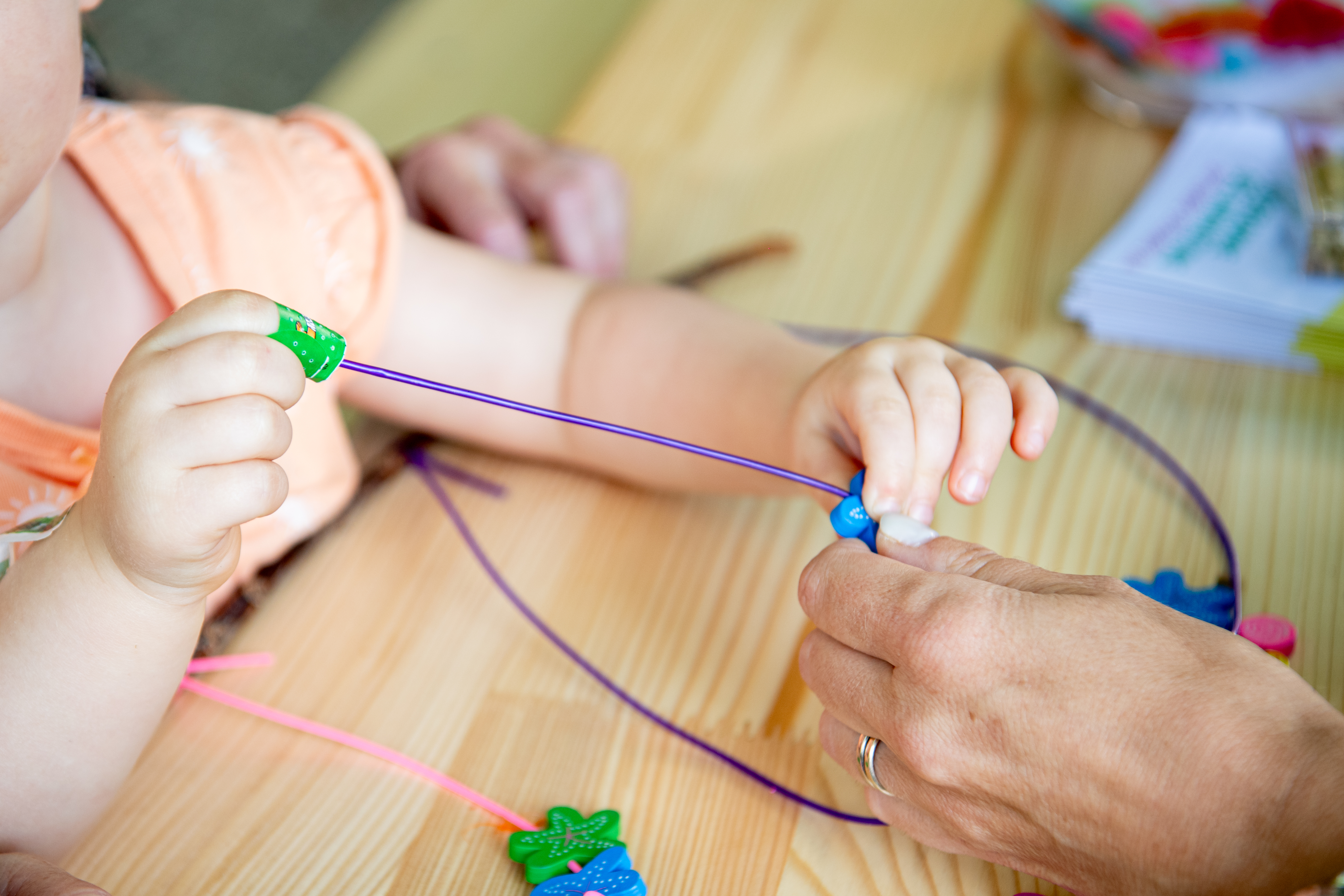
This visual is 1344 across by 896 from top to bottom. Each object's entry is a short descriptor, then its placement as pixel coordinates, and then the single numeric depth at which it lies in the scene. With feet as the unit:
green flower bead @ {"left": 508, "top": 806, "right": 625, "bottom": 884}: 1.70
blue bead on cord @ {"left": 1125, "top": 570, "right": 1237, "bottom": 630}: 1.94
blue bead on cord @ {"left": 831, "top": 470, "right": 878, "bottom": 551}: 1.77
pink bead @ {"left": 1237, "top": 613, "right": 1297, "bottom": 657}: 1.87
